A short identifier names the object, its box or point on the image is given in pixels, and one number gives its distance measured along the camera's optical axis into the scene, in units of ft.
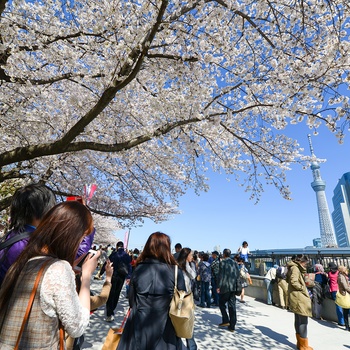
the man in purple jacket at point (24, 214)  5.11
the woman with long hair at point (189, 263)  12.10
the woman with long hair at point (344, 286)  18.89
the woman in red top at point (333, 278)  21.21
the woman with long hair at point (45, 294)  3.84
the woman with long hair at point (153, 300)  7.71
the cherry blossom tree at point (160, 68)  13.43
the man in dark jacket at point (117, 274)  19.31
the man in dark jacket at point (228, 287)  18.06
